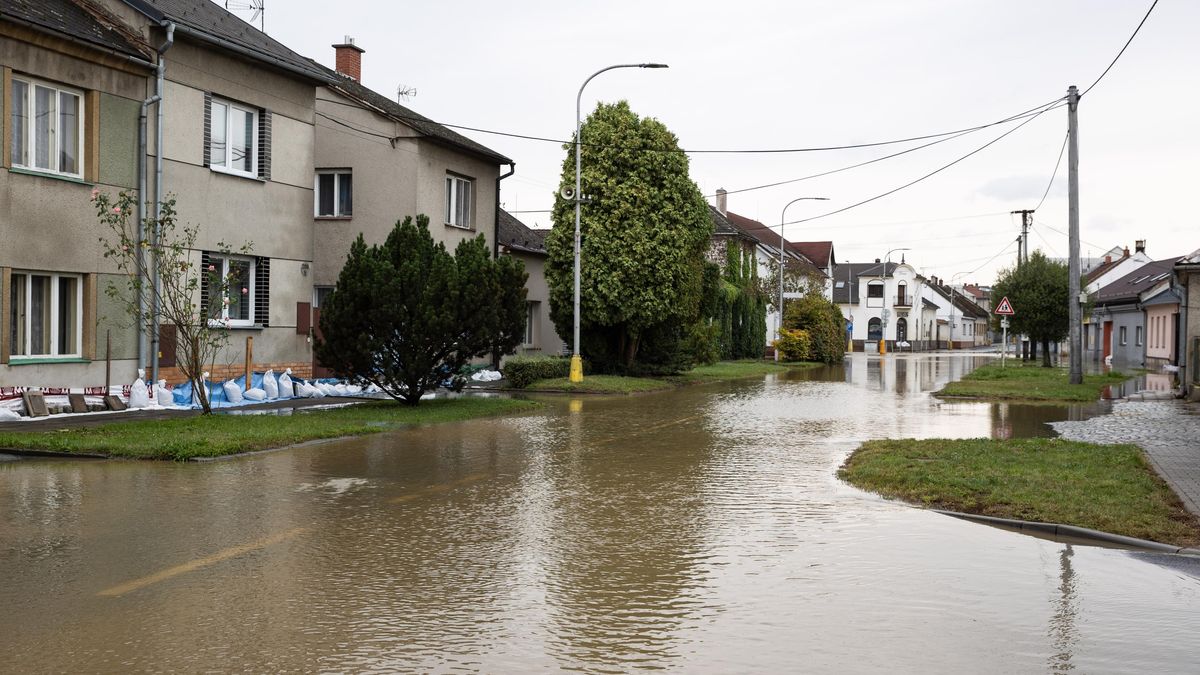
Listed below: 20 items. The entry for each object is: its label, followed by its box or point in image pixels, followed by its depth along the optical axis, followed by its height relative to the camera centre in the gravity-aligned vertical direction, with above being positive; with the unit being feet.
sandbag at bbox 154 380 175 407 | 61.52 -3.55
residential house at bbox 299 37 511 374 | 88.94 +14.04
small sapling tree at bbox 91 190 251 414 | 53.16 +3.24
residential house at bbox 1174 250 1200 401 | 85.44 +1.66
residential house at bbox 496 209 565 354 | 121.19 +5.34
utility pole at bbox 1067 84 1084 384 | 93.35 +10.06
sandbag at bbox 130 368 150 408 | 60.13 -3.44
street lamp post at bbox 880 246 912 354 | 334.34 +4.03
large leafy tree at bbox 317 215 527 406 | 59.26 +1.40
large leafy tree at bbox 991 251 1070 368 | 153.17 +5.90
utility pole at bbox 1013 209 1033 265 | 203.57 +21.70
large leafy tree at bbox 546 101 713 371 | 102.27 +9.78
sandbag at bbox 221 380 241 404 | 66.28 -3.54
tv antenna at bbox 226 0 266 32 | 88.48 +27.27
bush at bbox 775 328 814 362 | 175.63 -0.81
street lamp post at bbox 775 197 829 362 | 172.58 +8.54
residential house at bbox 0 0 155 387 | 54.39 +8.69
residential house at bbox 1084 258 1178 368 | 165.07 +4.41
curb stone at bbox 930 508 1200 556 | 26.45 -5.14
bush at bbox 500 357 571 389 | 90.58 -2.82
